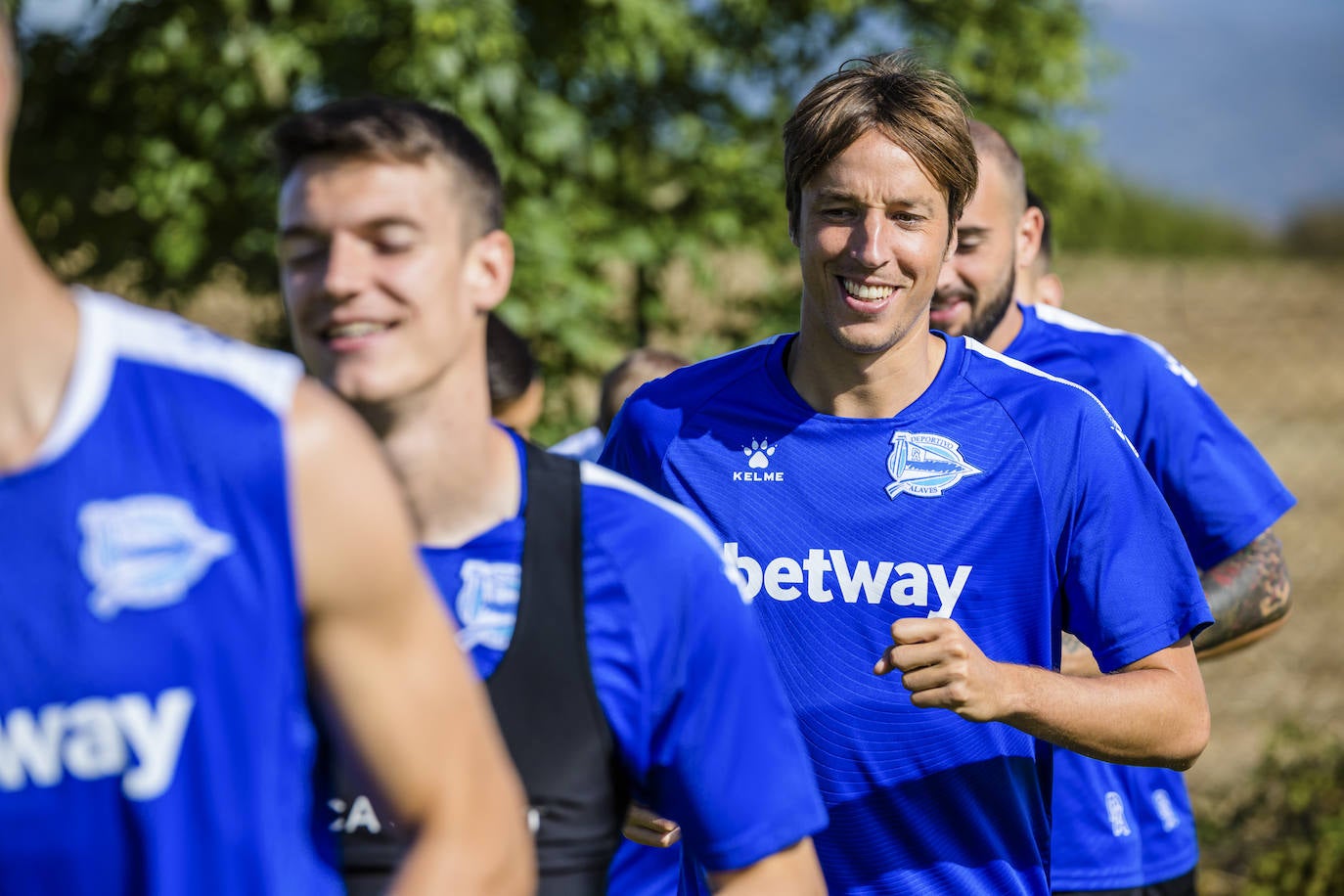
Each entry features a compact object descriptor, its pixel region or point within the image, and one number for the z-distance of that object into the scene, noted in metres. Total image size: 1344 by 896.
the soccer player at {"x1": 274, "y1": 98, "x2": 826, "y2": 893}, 4.00
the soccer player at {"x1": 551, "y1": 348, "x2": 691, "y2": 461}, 9.65
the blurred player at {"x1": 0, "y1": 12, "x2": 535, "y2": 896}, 2.86
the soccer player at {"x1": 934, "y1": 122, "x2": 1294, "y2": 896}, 7.20
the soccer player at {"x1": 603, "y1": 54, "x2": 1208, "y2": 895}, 5.43
